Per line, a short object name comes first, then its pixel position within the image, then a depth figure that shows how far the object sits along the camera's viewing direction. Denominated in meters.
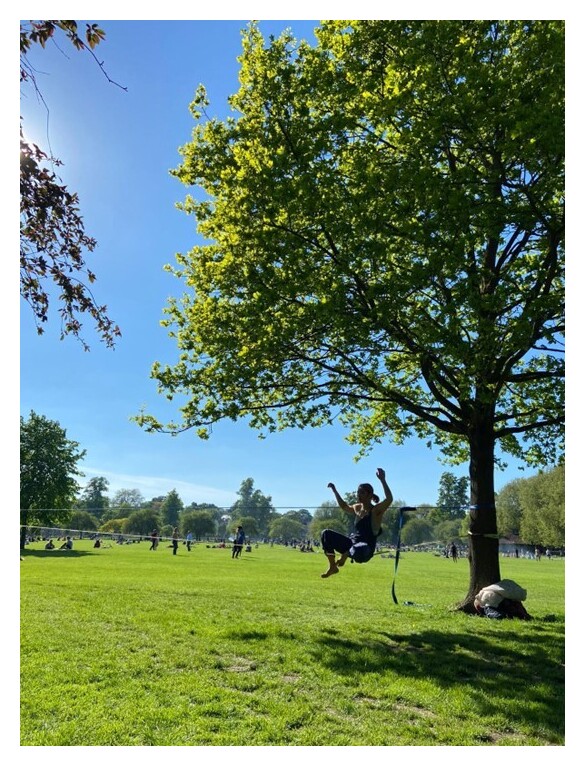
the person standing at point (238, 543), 24.34
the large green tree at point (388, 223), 9.77
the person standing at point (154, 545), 44.10
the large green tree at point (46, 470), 46.91
